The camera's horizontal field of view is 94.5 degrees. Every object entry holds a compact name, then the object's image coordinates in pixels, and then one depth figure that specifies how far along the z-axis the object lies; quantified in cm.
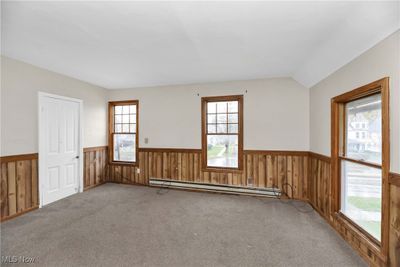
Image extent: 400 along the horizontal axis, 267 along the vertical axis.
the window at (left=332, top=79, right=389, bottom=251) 177
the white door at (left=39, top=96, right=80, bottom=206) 340
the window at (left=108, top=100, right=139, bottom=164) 486
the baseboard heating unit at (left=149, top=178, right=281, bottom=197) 381
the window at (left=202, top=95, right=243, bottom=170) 412
